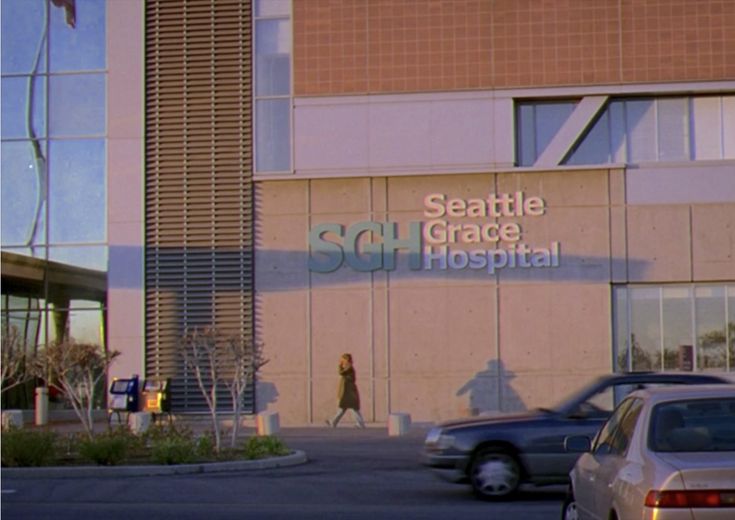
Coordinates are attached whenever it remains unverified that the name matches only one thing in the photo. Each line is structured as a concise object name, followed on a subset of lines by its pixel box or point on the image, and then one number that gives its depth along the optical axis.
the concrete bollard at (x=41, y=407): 31.55
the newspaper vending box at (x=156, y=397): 30.31
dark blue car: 15.54
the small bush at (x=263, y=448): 20.69
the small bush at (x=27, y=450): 19.95
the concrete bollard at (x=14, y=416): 27.56
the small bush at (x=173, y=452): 19.84
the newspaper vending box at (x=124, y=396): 29.64
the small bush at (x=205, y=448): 20.45
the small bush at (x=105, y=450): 19.91
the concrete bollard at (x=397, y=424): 26.73
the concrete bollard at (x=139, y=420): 27.25
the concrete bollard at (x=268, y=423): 26.52
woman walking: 29.38
